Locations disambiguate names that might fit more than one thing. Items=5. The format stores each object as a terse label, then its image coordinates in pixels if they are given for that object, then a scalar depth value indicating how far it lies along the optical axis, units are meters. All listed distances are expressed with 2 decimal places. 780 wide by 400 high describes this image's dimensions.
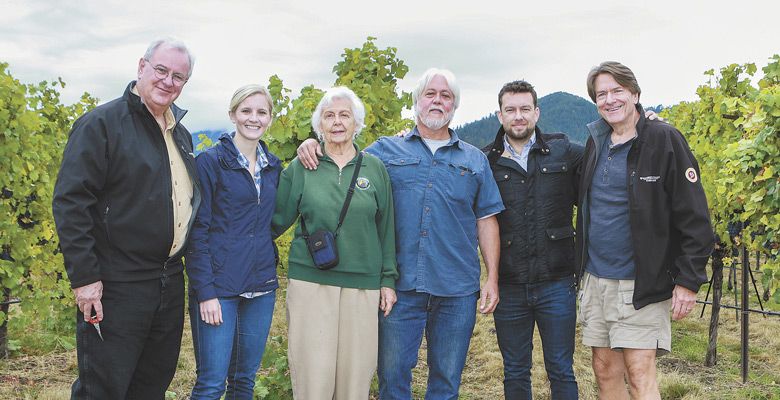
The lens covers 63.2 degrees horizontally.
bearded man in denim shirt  3.38
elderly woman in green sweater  3.15
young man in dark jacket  3.71
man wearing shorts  3.19
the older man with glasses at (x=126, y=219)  2.68
